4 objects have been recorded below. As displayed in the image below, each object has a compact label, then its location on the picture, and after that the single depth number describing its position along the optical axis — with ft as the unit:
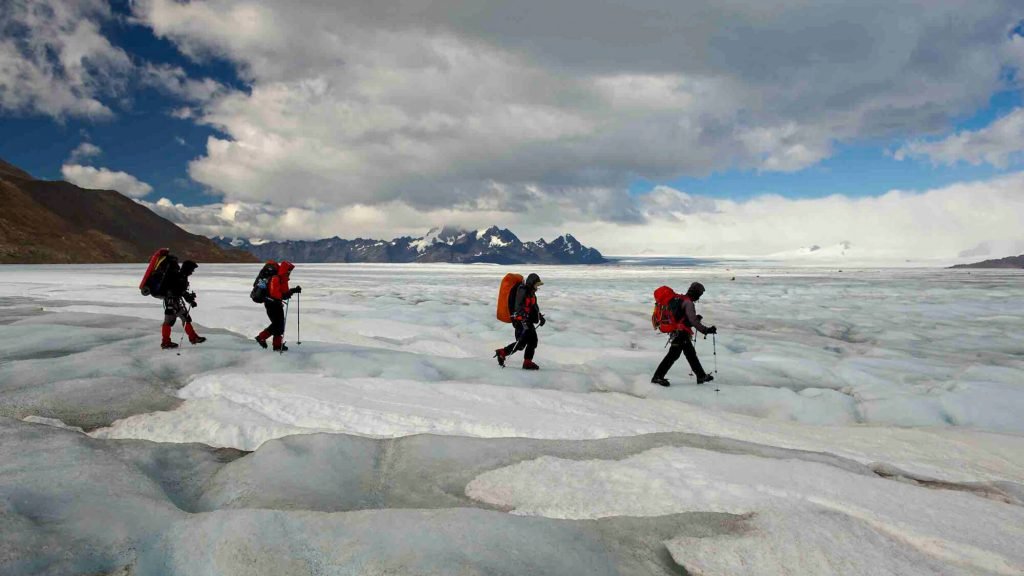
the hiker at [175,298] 35.99
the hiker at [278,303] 36.37
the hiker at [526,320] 35.40
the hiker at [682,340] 31.81
